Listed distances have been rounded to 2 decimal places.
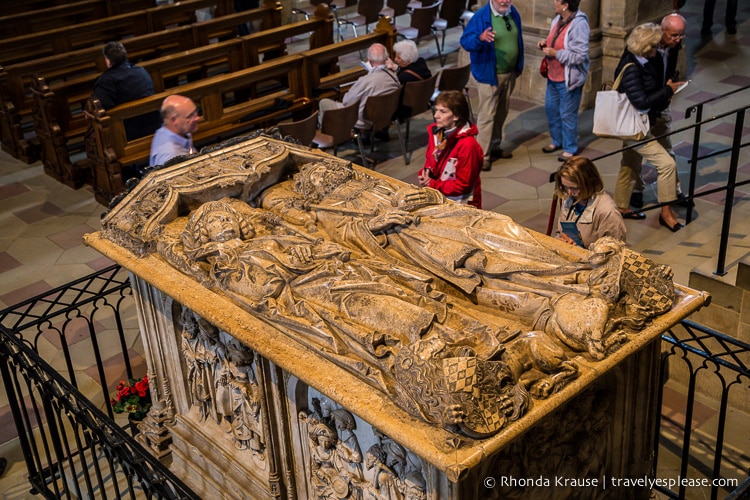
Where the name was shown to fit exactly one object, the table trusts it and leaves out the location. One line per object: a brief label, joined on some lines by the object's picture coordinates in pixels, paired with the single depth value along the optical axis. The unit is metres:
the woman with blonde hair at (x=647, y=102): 5.82
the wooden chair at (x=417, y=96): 7.57
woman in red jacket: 4.94
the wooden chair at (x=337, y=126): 7.00
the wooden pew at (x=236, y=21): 9.22
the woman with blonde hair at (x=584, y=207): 4.19
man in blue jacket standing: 7.13
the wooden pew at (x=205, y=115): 6.98
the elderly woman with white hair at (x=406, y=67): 7.62
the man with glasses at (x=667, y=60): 5.84
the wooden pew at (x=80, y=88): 7.73
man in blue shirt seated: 5.09
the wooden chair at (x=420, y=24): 9.91
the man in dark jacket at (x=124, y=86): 7.07
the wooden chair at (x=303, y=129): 6.83
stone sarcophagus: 3.03
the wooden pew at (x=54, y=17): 9.39
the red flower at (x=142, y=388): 4.98
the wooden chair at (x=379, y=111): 7.26
